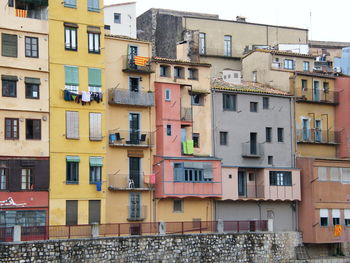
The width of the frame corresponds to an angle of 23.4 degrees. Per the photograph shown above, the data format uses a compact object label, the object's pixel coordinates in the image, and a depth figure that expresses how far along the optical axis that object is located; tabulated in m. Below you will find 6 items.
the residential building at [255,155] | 61.47
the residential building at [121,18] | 71.06
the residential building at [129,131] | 56.12
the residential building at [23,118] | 51.09
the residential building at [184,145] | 57.97
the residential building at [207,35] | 76.06
